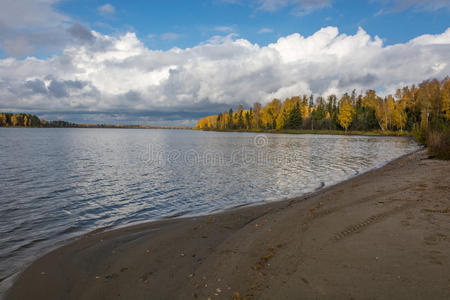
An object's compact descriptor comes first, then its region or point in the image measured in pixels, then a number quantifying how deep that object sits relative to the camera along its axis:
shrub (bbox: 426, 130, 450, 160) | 17.58
